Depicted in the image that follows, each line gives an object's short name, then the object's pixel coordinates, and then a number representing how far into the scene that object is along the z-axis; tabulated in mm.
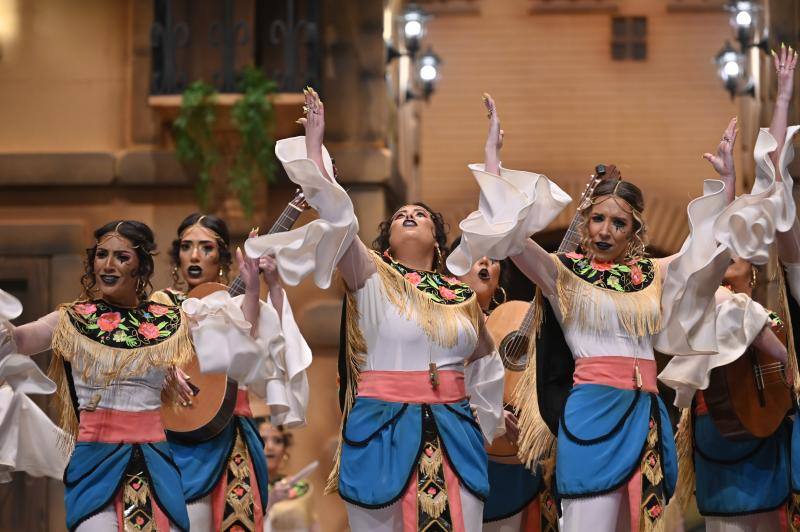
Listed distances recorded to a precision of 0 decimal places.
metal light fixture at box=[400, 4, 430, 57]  17804
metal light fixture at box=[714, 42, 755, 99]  18985
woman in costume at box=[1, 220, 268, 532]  8563
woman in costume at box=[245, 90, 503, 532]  8533
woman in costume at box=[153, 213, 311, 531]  9168
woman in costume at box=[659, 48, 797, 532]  10156
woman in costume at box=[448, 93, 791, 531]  8733
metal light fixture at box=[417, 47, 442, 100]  19235
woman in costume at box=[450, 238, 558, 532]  10289
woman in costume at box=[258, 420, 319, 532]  13431
